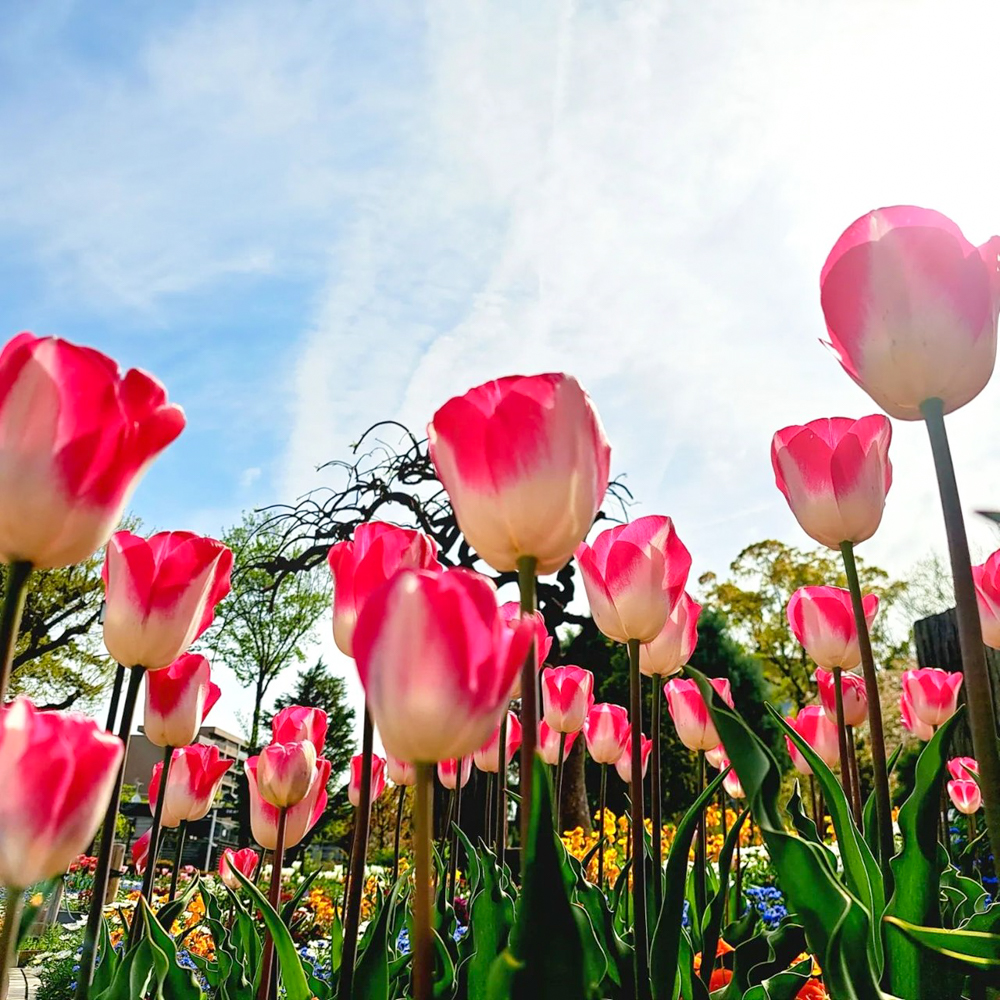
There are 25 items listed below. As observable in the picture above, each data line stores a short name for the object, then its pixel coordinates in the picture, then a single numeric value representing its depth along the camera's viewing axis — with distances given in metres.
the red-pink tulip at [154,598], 0.31
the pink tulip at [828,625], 0.56
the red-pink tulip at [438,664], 0.18
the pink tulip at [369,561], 0.28
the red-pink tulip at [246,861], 2.53
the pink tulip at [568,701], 0.68
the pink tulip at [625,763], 0.85
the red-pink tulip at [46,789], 0.22
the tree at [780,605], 19.07
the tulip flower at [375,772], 0.77
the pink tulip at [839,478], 0.39
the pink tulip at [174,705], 0.44
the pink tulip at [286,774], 0.51
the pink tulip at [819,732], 0.77
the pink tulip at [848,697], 0.65
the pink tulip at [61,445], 0.21
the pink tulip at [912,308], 0.27
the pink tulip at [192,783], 0.65
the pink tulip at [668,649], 0.47
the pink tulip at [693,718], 0.67
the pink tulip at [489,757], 0.79
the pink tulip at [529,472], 0.23
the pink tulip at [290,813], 0.55
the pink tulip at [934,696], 0.82
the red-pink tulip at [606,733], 0.81
